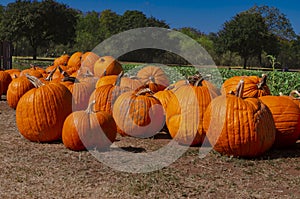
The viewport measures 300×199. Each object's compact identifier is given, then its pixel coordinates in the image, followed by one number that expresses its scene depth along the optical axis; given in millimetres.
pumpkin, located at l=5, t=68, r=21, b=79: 12109
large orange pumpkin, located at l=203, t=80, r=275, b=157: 5246
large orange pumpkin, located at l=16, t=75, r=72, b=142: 6145
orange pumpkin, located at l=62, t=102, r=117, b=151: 5613
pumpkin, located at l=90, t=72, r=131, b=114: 6970
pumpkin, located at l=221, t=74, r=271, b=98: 6742
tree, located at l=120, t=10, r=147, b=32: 61528
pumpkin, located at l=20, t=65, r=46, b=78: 10301
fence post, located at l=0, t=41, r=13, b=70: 20094
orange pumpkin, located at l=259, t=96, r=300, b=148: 5926
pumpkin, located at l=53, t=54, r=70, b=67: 12487
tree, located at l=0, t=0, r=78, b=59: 59219
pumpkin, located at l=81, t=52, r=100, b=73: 11200
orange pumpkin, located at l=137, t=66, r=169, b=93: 8254
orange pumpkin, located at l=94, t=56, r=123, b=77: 10539
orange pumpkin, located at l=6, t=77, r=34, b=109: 9398
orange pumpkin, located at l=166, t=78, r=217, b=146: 5945
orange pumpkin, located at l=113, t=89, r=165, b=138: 6422
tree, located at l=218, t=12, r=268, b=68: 66188
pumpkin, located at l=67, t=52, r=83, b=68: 11491
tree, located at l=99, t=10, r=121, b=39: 67412
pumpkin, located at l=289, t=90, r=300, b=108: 6465
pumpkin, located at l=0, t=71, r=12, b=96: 11738
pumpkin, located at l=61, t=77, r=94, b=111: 7176
